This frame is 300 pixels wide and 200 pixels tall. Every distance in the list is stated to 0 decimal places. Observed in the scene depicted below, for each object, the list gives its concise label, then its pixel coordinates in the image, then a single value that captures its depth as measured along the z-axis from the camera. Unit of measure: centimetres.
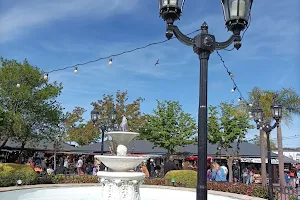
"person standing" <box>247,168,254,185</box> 2037
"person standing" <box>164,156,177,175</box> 1680
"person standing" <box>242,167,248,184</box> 2052
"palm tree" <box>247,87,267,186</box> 1895
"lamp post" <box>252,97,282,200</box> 989
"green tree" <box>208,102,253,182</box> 2509
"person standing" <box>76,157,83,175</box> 2095
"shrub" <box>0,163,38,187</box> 1144
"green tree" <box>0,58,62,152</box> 1920
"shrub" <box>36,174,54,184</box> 1285
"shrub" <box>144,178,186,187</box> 1428
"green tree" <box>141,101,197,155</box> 2717
